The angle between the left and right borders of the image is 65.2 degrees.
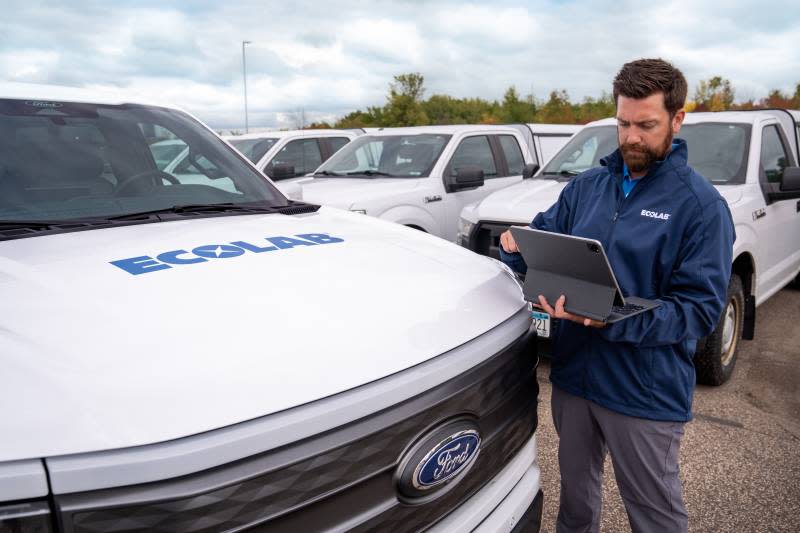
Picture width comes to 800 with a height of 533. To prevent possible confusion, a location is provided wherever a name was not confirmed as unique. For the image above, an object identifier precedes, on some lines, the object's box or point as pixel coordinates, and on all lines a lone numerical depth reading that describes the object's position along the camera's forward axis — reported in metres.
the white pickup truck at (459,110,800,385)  4.20
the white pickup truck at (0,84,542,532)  1.13
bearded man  1.90
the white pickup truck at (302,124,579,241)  6.07
